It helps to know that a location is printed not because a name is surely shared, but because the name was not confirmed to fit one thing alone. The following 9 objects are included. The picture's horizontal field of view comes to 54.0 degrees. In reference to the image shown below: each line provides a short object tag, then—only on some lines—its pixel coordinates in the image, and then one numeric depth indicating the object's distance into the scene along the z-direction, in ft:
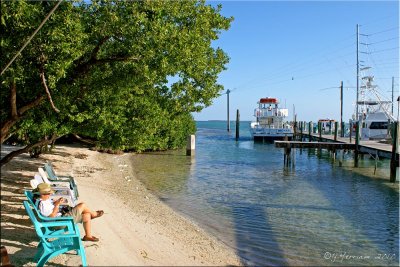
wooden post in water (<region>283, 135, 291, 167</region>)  97.14
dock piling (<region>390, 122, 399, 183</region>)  71.51
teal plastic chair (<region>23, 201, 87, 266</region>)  19.60
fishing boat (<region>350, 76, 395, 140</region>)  146.82
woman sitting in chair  22.79
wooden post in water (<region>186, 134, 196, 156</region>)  119.34
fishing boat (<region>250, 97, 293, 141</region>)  196.44
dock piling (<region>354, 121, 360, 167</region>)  95.60
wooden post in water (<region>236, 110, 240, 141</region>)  239.09
